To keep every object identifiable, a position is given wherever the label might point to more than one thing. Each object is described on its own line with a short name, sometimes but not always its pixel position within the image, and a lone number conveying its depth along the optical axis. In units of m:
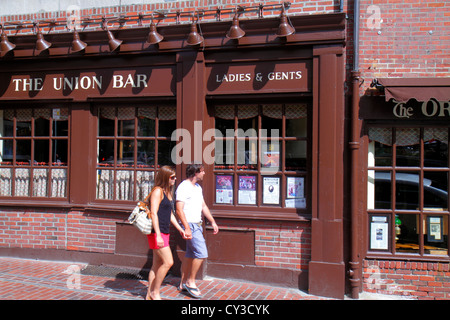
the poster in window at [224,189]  6.11
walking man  5.07
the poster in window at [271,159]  5.97
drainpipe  5.47
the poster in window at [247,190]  6.04
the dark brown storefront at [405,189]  5.50
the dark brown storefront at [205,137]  5.52
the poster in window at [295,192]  5.86
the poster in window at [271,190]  5.94
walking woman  4.62
